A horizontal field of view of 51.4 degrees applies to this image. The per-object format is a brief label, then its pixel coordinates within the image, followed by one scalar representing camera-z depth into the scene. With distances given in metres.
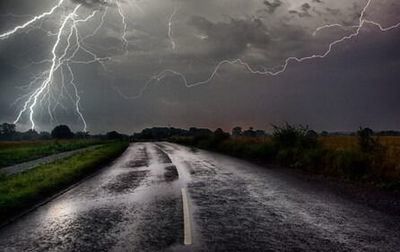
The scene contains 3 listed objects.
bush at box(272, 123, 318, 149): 23.80
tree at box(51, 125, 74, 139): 128.66
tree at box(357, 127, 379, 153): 16.94
